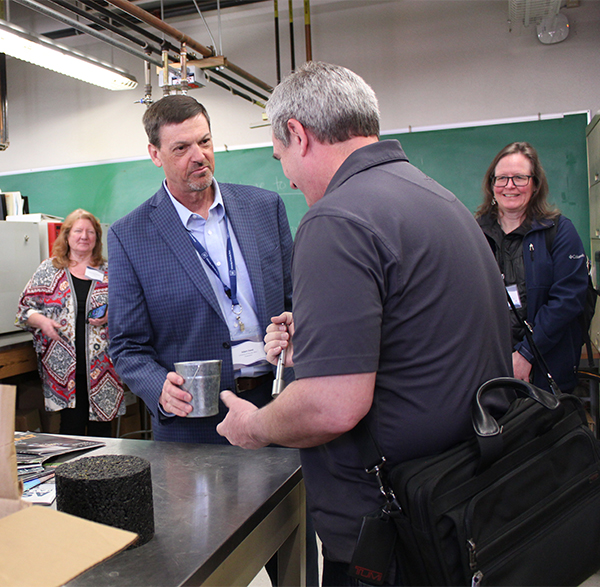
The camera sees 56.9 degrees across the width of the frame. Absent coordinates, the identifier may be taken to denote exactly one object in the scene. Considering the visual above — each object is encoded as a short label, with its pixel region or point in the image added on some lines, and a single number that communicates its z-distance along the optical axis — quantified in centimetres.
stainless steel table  75
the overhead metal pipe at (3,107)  387
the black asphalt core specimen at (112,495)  79
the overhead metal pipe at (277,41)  429
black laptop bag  74
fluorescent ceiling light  270
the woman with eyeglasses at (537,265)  216
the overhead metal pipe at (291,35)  424
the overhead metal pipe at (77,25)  271
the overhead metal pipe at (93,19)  302
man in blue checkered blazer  148
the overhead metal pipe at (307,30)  421
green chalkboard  395
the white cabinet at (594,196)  336
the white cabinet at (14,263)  336
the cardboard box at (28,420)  321
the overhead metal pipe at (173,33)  283
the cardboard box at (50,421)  343
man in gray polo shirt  77
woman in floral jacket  318
